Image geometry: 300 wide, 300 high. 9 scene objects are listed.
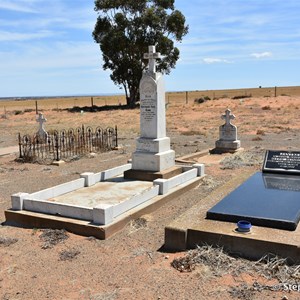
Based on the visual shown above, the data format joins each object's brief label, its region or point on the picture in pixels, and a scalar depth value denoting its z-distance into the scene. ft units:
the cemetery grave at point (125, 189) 22.34
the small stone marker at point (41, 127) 60.39
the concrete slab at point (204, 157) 44.14
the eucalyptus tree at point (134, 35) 137.18
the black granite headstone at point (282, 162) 27.35
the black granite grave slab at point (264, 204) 18.77
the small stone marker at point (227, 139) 50.47
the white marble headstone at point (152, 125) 32.48
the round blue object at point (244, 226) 17.90
